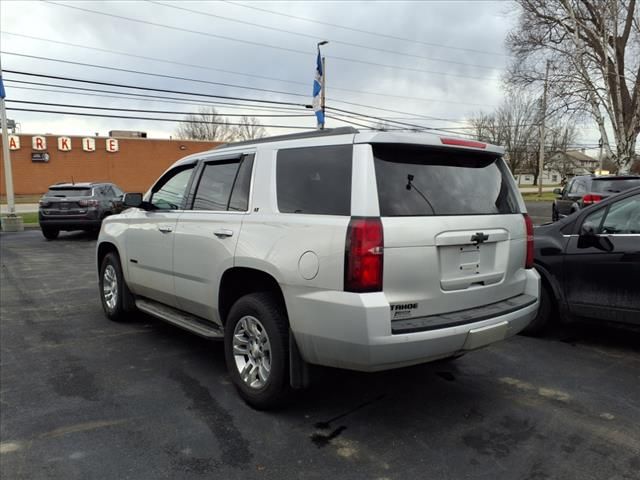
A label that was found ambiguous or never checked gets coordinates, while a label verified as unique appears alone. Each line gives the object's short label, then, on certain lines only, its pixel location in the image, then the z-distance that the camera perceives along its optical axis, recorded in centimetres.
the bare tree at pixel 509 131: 6069
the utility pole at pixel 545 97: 2547
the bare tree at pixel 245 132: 6619
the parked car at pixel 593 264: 449
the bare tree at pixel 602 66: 2334
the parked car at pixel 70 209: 1431
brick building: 3759
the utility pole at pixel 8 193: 1666
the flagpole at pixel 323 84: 2299
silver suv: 294
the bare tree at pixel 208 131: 6606
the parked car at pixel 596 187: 1085
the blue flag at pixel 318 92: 2223
